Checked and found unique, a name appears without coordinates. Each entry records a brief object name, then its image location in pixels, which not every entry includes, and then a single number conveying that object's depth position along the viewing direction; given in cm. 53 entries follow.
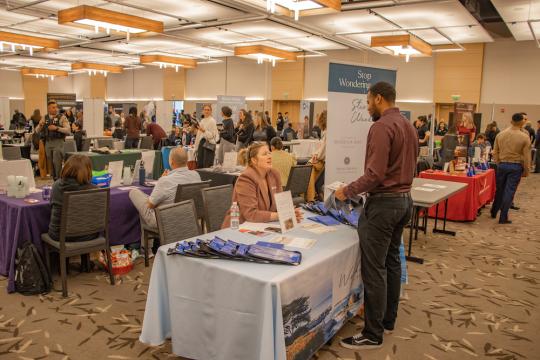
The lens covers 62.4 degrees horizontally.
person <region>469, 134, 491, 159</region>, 715
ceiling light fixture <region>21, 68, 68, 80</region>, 2117
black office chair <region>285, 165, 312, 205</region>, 551
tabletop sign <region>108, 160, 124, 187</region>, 463
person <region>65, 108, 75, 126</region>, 1013
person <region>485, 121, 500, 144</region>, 972
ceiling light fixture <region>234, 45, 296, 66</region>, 1248
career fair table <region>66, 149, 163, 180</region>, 749
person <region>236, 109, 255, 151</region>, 878
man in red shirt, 253
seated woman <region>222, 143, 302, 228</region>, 316
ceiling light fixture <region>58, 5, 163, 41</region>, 773
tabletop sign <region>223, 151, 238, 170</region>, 616
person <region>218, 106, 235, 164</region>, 873
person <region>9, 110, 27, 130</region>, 1633
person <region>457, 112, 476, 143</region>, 786
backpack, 353
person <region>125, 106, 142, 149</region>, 973
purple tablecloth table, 359
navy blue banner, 364
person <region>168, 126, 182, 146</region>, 1181
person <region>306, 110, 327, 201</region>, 596
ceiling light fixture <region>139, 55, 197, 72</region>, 1529
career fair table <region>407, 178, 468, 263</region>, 427
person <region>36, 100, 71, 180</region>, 827
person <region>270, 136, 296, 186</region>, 586
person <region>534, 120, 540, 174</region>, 1281
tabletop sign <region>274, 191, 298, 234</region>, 280
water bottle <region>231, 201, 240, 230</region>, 296
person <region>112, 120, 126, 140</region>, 1237
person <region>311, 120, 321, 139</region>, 1435
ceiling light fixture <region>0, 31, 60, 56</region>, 1077
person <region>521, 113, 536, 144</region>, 1267
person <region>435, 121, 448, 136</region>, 1262
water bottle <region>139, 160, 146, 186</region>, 488
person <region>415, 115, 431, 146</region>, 989
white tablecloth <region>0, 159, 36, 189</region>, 445
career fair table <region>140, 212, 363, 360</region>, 210
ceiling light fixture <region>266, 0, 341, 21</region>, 662
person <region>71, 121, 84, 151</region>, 927
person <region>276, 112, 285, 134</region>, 1599
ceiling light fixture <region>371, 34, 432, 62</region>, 1045
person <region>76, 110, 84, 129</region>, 1360
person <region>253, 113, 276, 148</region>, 927
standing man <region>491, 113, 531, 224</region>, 627
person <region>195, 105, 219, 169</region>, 865
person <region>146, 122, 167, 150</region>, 1045
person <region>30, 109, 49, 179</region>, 887
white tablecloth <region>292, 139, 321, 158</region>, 1096
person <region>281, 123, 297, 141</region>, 1284
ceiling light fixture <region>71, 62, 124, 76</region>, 1870
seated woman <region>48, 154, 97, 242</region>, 354
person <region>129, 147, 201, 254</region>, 402
